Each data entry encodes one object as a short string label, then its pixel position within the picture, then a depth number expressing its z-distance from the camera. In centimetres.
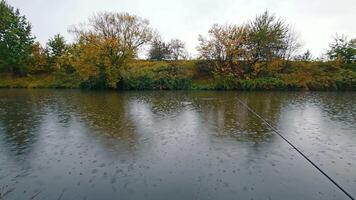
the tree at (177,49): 4056
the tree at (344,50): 3600
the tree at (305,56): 3876
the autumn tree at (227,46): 3512
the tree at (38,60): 4078
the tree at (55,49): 4172
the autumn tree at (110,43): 3161
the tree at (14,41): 3916
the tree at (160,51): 4218
